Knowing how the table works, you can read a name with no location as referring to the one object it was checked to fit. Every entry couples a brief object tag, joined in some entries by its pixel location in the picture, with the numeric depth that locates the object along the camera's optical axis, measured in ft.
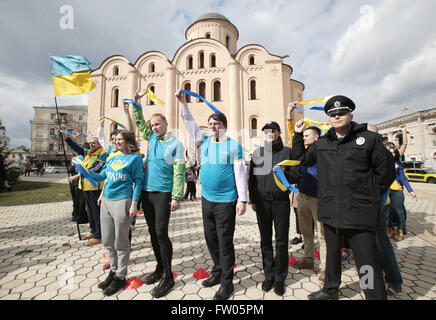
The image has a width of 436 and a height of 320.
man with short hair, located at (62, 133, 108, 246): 13.78
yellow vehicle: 59.06
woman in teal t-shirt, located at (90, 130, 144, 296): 8.57
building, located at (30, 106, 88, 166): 160.45
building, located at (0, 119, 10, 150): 46.22
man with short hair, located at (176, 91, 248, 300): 8.24
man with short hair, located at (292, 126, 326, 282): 10.12
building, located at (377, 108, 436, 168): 108.68
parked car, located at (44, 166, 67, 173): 126.52
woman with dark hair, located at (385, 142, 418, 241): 13.80
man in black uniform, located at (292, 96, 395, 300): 6.29
